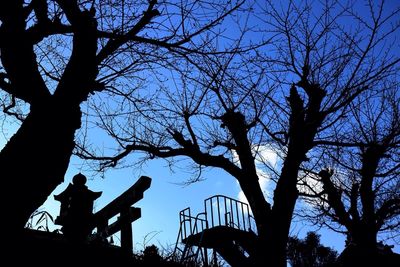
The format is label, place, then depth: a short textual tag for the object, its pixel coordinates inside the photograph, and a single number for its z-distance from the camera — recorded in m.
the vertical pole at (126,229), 6.36
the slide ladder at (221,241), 12.41
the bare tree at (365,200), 11.07
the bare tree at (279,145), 7.61
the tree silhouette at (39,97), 3.44
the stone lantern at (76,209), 5.16
